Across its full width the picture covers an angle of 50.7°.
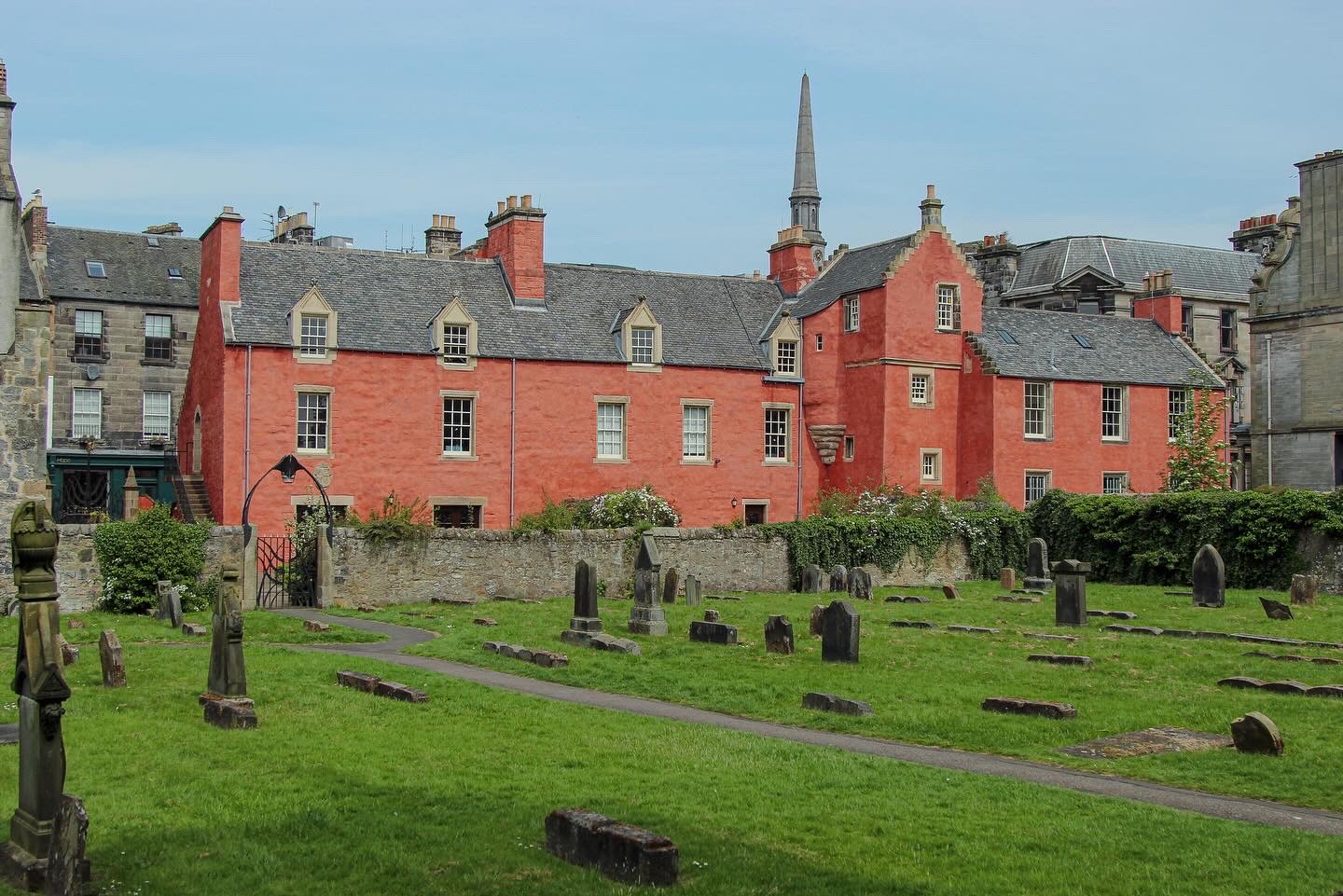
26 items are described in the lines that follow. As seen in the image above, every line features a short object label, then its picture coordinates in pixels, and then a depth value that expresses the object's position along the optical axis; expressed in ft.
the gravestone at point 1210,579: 113.60
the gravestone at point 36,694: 34.76
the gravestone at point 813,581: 133.80
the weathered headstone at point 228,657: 61.11
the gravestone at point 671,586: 119.44
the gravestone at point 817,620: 91.97
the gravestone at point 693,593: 118.21
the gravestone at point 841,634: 76.74
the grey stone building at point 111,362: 166.61
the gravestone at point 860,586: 122.52
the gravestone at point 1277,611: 100.78
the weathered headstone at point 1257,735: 51.80
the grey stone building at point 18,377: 108.17
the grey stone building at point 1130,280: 244.63
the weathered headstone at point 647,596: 92.43
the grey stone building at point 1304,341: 155.02
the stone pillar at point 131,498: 129.70
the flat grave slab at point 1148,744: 53.21
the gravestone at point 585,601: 87.86
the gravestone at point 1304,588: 113.91
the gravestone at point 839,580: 131.85
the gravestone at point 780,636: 82.02
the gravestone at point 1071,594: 98.48
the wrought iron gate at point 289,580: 115.85
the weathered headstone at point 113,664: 64.85
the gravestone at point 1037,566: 129.29
